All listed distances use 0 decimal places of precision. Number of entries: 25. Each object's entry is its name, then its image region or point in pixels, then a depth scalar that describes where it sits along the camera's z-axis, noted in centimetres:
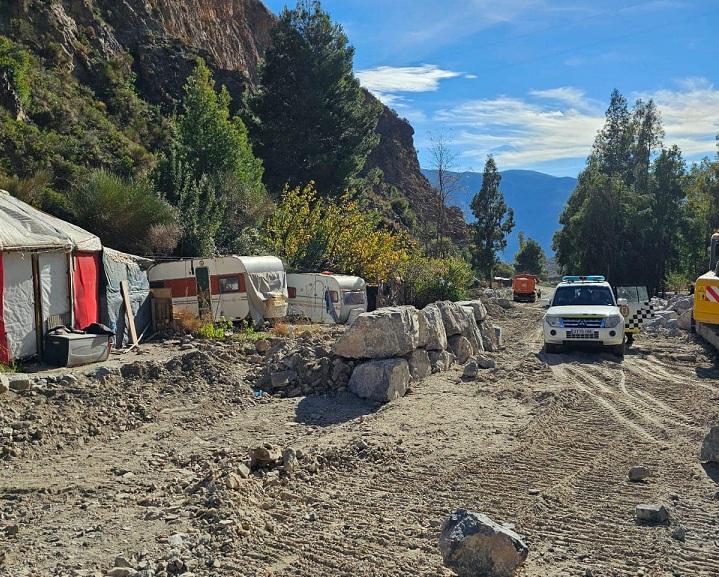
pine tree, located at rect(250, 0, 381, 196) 3753
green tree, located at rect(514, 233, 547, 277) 8706
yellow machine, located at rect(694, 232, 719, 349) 1413
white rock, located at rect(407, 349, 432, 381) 1187
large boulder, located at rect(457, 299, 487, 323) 1744
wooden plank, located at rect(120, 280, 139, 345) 1591
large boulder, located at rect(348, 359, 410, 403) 1064
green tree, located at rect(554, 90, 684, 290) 4566
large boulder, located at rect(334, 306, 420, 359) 1104
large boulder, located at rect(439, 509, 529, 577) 463
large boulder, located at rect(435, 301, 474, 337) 1435
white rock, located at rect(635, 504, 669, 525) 560
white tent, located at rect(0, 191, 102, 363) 1178
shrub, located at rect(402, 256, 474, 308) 2836
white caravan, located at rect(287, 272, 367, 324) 2128
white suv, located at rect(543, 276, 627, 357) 1515
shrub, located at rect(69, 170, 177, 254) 1916
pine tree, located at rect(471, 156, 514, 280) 6131
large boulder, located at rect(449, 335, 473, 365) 1419
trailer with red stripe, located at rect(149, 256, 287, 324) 1839
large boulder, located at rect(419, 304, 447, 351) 1280
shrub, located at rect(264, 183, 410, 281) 2570
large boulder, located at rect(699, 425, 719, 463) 713
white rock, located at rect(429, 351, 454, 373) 1290
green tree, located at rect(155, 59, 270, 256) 2245
